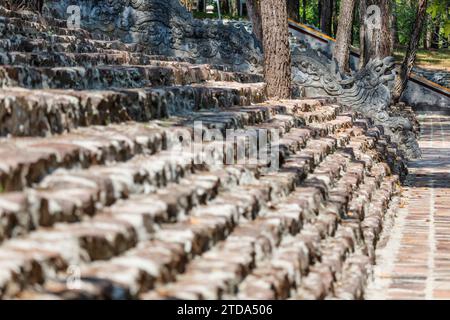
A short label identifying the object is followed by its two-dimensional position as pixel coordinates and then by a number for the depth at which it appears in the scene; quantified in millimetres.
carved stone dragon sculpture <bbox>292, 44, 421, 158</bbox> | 18125
